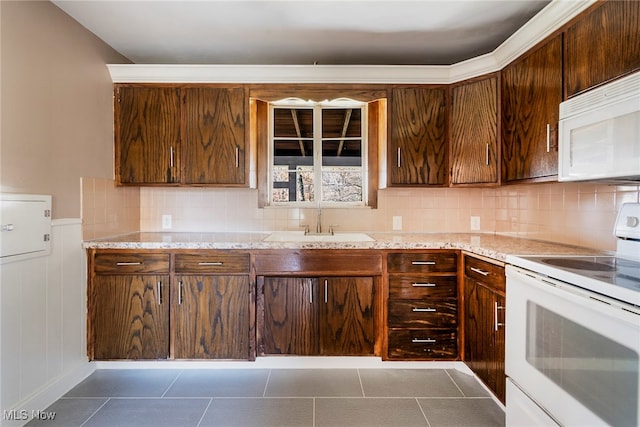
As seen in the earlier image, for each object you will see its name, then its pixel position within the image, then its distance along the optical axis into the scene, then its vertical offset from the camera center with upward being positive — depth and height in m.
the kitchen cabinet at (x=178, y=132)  2.55 +0.61
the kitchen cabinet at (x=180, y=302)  2.25 -0.61
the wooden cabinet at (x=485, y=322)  1.80 -0.64
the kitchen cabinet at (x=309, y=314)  2.27 -0.69
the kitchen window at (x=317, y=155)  2.90 +0.50
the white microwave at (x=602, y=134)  1.25 +0.33
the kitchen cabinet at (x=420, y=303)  2.26 -0.62
